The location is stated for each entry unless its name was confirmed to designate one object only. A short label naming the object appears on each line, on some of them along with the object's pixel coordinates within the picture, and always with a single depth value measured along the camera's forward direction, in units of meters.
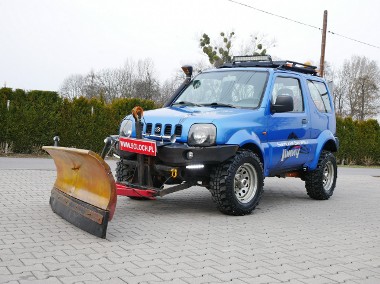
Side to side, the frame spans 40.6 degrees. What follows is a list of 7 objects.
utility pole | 29.36
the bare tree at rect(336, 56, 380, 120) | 55.50
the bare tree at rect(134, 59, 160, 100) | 54.13
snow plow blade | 5.82
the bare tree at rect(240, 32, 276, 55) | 42.16
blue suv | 7.17
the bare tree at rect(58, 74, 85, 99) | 70.56
